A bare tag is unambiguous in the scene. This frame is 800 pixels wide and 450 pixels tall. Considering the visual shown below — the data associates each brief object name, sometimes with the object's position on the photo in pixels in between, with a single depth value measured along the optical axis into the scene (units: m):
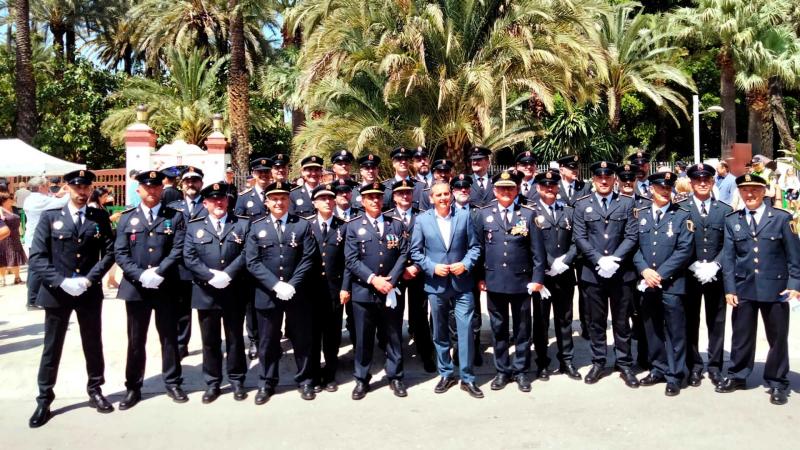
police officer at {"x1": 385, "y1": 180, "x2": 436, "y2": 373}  5.95
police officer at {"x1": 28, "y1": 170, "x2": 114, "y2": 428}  5.18
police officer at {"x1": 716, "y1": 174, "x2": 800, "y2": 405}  5.32
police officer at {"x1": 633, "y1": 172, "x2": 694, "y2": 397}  5.59
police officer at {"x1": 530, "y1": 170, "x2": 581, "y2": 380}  6.09
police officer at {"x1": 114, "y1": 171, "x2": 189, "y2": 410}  5.46
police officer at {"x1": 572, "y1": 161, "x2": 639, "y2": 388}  5.86
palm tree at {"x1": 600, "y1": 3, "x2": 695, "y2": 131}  21.28
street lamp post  18.81
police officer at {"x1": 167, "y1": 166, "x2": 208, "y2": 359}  6.40
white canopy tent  15.80
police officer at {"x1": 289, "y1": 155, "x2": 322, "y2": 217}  7.16
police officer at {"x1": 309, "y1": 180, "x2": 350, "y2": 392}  5.99
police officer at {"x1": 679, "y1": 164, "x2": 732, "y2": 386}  5.73
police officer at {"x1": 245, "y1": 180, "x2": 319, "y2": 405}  5.60
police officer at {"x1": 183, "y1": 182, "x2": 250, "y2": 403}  5.55
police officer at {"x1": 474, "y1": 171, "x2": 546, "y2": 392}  5.77
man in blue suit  5.70
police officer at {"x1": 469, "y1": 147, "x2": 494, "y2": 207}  7.45
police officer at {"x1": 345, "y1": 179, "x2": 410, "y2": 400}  5.70
